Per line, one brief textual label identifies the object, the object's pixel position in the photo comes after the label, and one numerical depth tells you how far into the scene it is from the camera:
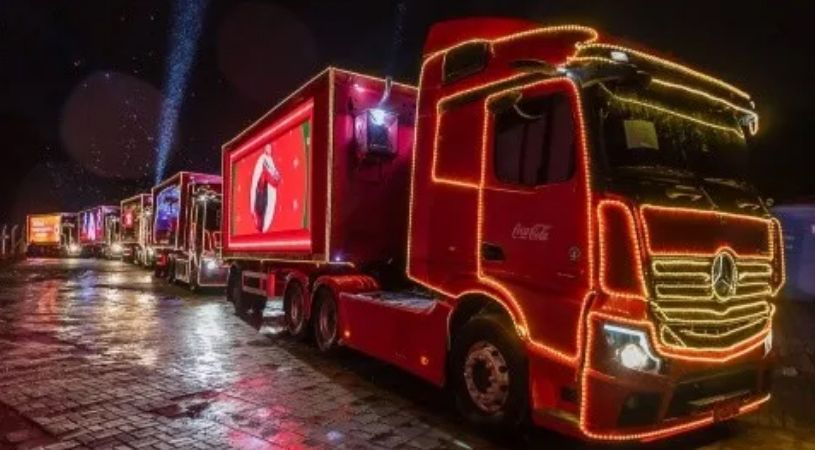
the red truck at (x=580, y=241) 4.48
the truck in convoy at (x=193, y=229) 18.62
